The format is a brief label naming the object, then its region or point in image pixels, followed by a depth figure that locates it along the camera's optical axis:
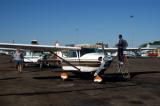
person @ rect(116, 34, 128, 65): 9.93
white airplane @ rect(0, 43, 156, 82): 9.30
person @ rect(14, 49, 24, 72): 13.75
